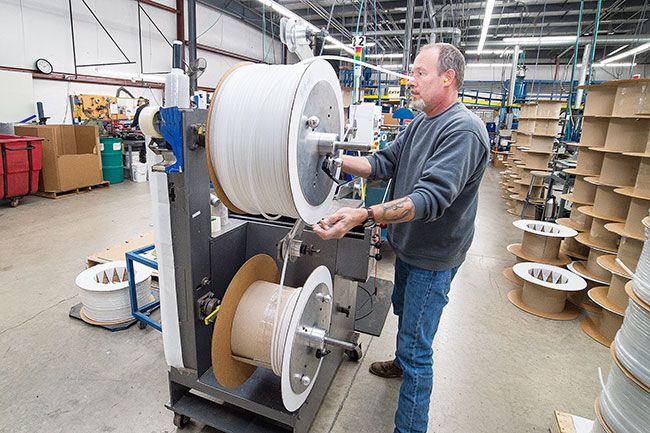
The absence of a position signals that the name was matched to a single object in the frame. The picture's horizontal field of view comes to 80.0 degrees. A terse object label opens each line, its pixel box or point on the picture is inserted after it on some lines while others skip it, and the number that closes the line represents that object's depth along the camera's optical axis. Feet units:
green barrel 20.12
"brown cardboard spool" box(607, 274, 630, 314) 7.83
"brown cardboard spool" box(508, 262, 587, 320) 8.80
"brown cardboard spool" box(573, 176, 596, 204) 10.39
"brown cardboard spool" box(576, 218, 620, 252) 9.14
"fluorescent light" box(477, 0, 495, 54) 18.32
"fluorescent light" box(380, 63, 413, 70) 40.37
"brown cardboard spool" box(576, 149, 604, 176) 10.31
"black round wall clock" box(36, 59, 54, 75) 20.02
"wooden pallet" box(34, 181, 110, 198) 16.99
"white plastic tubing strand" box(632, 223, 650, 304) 3.99
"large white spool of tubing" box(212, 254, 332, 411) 4.23
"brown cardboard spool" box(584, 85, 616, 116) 9.76
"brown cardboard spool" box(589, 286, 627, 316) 7.74
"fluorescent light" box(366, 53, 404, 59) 35.49
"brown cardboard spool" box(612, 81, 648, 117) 8.55
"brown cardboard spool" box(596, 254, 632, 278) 7.73
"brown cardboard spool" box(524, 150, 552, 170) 17.97
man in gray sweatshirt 4.33
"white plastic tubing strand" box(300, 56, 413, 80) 3.28
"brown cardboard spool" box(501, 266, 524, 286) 10.55
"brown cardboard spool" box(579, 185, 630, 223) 9.04
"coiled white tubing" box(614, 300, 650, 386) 3.87
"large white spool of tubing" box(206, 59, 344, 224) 3.19
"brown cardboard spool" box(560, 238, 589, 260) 10.74
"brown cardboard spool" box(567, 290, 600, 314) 8.95
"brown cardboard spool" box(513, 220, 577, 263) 10.47
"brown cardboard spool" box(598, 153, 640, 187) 8.89
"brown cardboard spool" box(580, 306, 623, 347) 7.86
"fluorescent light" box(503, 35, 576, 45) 23.10
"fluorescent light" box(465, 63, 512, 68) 40.33
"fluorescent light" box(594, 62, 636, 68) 35.55
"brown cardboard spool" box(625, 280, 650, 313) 3.90
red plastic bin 14.60
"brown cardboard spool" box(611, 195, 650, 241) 7.77
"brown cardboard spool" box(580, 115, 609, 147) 10.22
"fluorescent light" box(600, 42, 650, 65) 24.02
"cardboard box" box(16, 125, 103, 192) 16.57
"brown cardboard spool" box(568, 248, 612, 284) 9.05
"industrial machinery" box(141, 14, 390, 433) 3.47
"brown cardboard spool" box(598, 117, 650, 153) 8.74
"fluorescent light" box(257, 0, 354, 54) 19.13
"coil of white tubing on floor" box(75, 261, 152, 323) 7.34
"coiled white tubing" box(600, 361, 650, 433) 3.87
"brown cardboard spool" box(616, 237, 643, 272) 7.86
